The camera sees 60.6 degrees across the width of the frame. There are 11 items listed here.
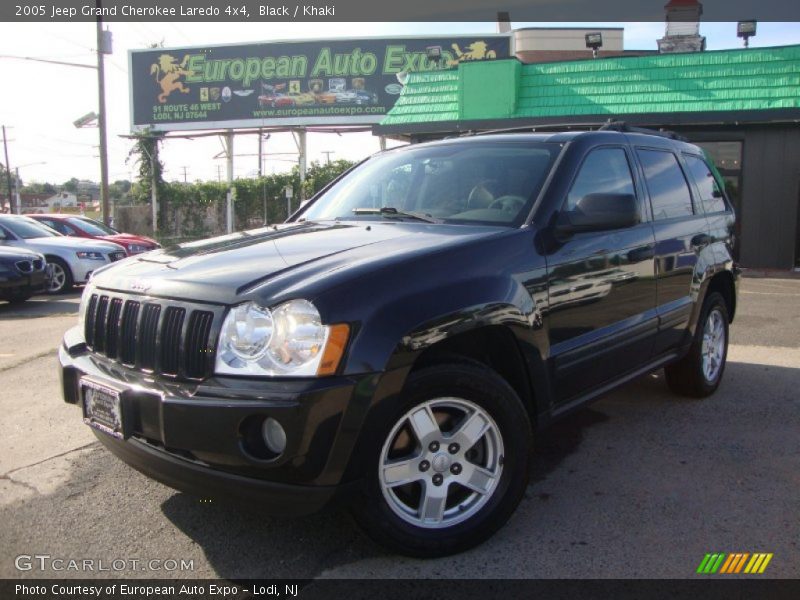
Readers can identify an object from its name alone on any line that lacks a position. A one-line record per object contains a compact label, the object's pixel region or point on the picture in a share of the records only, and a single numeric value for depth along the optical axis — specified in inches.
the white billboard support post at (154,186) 1247.3
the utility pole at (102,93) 834.8
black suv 97.7
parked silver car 478.9
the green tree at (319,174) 1221.1
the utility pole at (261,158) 1299.2
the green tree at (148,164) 1241.4
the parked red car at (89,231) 579.5
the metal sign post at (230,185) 1212.5
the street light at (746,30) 621.3
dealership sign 1126.4
